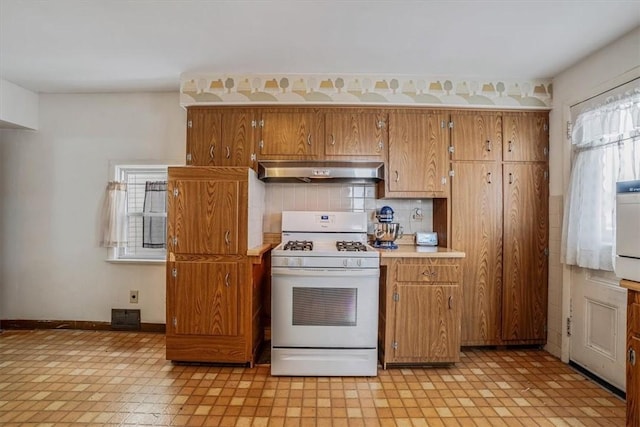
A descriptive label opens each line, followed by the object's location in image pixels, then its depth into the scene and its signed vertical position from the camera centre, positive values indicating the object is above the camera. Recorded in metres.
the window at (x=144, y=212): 3.35 +0.00
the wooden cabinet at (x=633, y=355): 1.53 -0.67
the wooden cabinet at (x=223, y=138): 2.90 +0.67
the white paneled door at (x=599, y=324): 2.23 -0.80
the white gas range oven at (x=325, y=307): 2.41 -0.70
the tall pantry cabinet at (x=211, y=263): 2.50 -0.39
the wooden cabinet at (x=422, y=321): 2.50 -0.82
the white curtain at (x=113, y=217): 3.31 -0.05
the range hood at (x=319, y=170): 2.79 +0.38
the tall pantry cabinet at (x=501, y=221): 2.86 -0.05
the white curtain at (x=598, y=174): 2.16 +0.30
